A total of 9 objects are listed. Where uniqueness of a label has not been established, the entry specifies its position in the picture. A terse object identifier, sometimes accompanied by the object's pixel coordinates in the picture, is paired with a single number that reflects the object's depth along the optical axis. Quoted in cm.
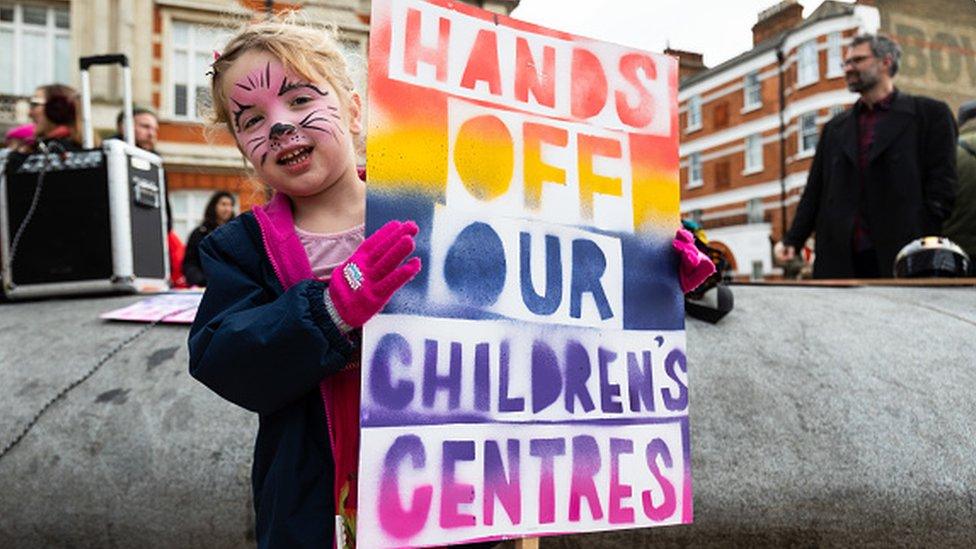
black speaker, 331
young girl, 112
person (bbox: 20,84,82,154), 383
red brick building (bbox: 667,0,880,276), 2419
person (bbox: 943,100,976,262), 368
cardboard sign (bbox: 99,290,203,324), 259
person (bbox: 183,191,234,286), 452
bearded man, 341
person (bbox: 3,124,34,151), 481
